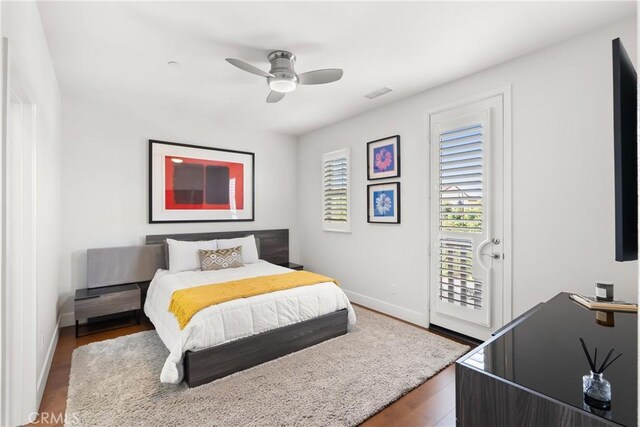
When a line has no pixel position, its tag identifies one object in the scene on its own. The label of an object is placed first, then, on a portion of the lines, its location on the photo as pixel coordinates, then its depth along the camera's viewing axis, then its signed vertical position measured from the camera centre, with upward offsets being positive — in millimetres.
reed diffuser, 769 -454
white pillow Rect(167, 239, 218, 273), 3818 -532
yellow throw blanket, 2545 -720
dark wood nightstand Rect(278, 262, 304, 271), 4870 -847
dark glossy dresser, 780 -495
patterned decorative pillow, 3850 -583
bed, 2377 -998
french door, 2895 -45
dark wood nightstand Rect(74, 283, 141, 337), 3229 -969
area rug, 2020 -1315
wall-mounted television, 884 +168
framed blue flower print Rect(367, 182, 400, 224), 3800 +129
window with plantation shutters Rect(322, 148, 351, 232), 4543 +331
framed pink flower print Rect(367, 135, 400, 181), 3794 +703
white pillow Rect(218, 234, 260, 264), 4270 -458
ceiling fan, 2516 +1125
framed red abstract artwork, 4168 +429
